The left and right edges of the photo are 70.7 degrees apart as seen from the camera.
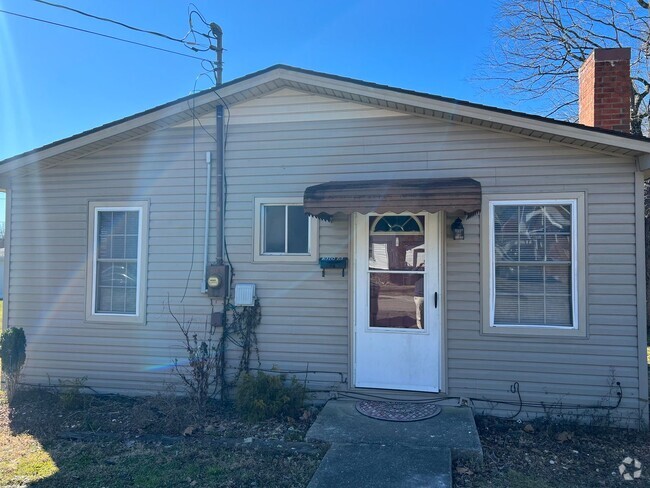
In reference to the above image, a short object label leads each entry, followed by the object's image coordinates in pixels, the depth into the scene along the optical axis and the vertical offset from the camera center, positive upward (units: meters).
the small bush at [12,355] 5.77 -1.22
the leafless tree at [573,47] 14.20 +7.41
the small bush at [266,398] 5.12 -1.55
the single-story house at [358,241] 5.09 +0.27
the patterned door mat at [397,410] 4.92 -1.64
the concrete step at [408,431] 4.22 -1.66
